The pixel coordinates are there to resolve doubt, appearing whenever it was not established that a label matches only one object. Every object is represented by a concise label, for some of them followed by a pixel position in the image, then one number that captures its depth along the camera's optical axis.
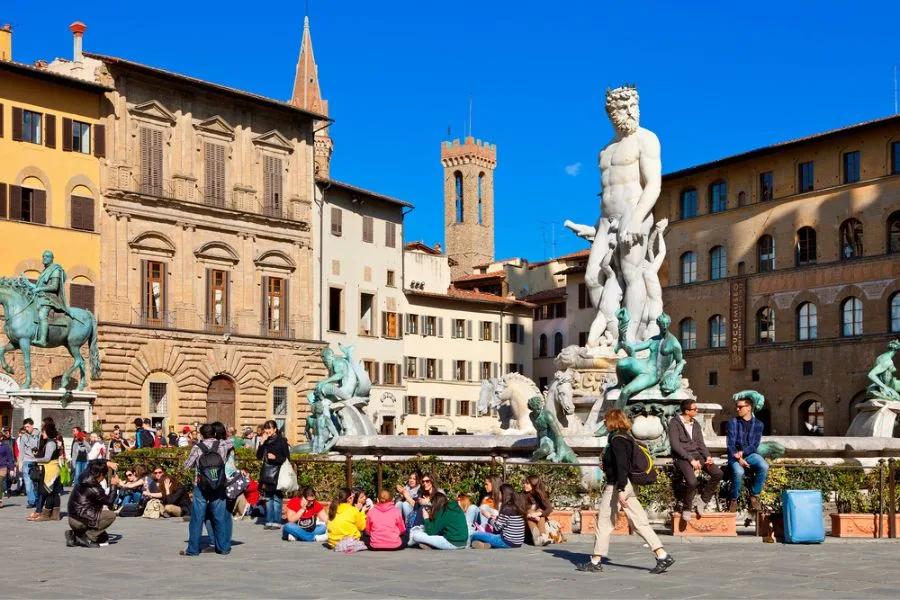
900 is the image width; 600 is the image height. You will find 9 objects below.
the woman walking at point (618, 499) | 11.45
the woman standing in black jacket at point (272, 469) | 17.05
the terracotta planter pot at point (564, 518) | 14.82
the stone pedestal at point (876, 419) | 23.08
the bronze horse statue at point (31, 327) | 27.12
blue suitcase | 14.03
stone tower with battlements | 120.12
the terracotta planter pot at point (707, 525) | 14.14
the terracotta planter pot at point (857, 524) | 14.72
